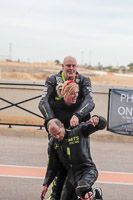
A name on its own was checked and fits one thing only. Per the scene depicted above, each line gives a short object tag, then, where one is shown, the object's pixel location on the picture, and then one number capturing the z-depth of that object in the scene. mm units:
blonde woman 4977
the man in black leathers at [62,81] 5325
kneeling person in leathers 4738
